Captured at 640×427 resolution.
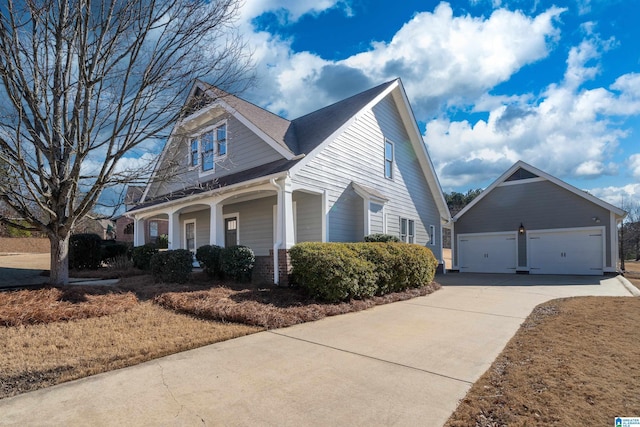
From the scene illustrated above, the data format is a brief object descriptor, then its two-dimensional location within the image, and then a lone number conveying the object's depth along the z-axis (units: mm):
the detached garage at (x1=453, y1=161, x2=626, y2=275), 17073
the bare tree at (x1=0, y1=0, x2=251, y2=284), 6941
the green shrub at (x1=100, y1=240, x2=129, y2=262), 15947
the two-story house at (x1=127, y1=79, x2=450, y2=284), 10642
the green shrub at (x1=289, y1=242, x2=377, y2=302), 8039
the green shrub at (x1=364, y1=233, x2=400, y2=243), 11977
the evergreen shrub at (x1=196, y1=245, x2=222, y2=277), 10938
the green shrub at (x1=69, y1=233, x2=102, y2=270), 14656
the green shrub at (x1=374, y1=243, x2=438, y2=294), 9870
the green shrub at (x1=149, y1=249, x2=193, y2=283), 10555
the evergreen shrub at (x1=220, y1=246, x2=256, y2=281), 10227
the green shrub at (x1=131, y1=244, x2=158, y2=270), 14016
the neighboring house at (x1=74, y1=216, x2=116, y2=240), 39381
